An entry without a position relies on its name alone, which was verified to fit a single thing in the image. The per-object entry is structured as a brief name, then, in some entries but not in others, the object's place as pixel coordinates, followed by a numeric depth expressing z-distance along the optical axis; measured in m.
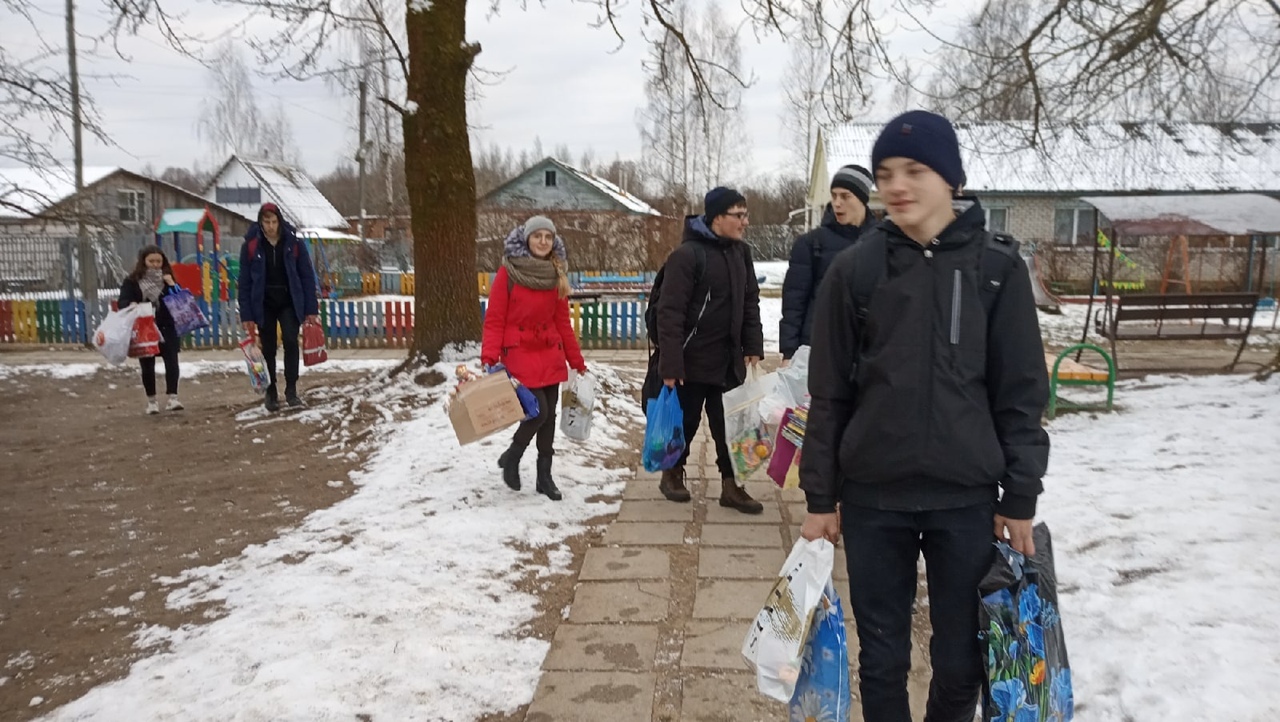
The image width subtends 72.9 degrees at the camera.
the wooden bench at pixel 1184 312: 10.20
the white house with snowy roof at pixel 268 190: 44.78
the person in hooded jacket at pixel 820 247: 4.65
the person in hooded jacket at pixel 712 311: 4.90
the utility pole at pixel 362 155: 31.94
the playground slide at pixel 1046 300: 17.97
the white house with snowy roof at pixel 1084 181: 26.91
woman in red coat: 5.10
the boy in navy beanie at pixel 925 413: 2.22
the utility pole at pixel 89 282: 14.63
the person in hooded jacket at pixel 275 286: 7.60
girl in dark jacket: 8.12
